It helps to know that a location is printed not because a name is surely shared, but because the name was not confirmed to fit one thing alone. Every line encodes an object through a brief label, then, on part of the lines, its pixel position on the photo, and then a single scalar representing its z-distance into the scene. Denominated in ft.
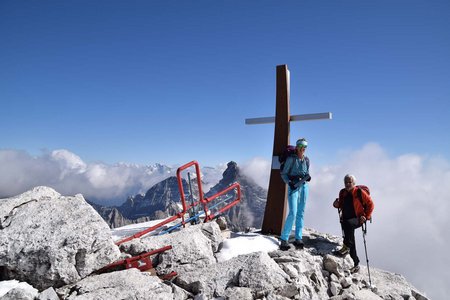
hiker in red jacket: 24.99
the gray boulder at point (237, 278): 16.53
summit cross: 31.22
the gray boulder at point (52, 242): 16.90
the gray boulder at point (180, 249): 20.06
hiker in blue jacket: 25.64
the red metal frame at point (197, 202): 27.43
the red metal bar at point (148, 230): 22.79
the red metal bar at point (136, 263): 19.07
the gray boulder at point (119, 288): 15.10
